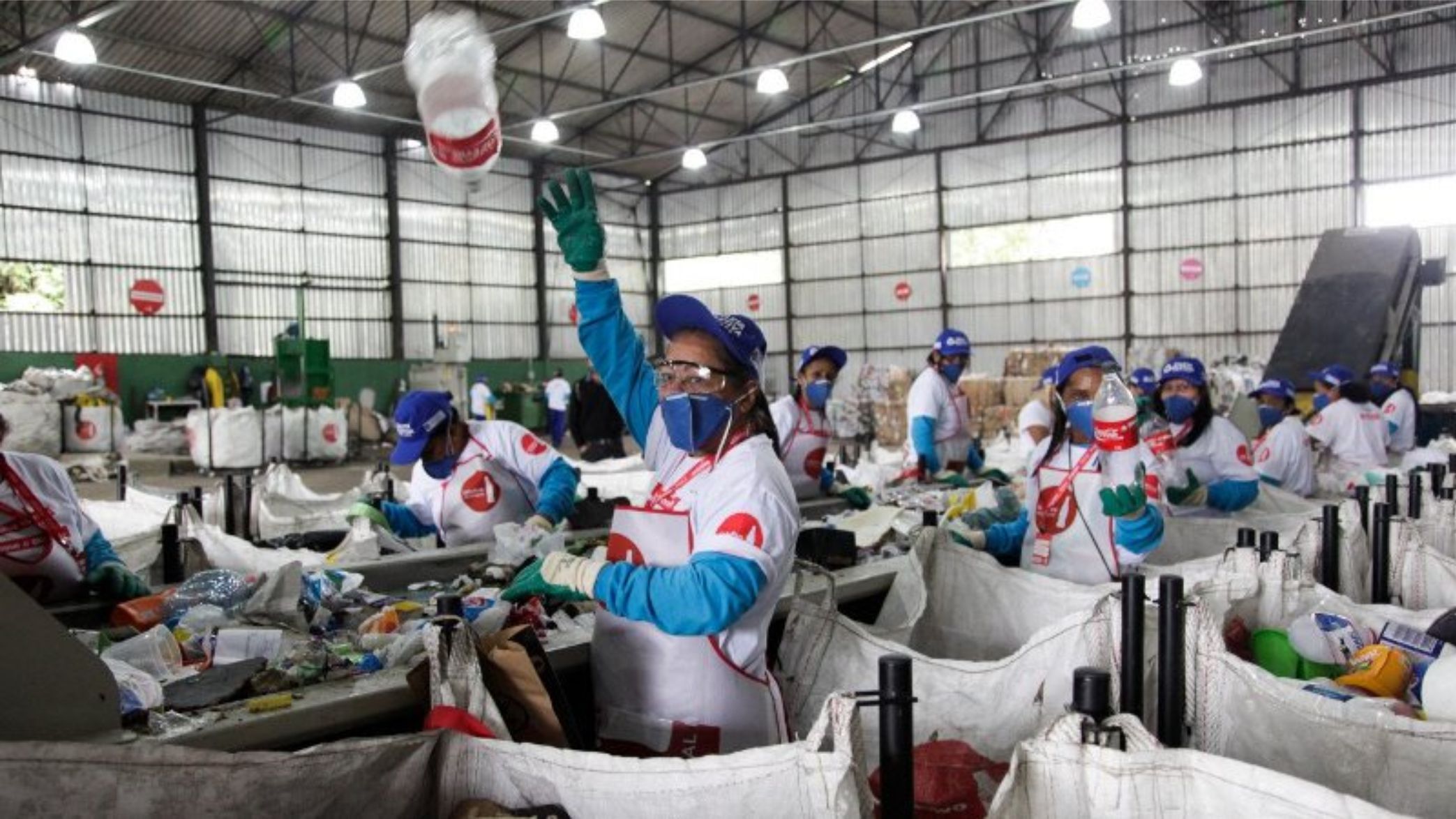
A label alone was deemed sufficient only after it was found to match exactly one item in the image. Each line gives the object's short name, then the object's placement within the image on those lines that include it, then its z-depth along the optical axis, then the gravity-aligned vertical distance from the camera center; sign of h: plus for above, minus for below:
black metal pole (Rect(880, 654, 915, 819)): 1.76 -0.57
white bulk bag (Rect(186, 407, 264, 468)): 14.56 -0.70
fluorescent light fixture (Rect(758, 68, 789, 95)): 13.32 +3.38
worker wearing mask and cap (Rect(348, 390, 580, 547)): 4.59 -0.39
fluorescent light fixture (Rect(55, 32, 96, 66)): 10.05 +2.98
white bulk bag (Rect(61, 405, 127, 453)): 14.12 -0.52
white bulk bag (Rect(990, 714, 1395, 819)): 1.59 -0.60
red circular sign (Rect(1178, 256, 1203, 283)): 19.47 +1.59
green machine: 15.86 +0.17
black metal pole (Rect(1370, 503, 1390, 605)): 3.65 -0.63
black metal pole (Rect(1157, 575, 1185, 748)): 2.18 -0.59
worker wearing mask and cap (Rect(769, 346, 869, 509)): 6.09 -0.32
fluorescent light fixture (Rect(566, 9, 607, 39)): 10.75 +3.30
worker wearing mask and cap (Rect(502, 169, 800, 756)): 2.13 -0.37
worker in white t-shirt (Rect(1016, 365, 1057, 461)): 6.71 -0.32
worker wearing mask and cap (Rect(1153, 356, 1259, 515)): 5.13 -0.42
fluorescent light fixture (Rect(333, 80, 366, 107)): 12.02 +3.01
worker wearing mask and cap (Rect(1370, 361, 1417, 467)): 9.18 -0.35
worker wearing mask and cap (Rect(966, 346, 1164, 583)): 3.68 -0.42
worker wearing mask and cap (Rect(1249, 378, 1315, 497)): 6.52 -0.56
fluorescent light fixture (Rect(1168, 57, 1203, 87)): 14.23 +3.61
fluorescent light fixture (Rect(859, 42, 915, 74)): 21.92 +5.99
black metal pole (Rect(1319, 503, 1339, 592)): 3.64 -0.60
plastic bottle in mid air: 3.61 +0.94
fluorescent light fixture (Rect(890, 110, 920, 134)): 15.92 +3.43
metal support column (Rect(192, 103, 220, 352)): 18.36 +2.68
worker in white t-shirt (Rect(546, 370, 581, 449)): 19.61 -0.49
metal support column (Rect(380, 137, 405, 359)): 21.03 +2.12
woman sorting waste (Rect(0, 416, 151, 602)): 3.53 -0.48
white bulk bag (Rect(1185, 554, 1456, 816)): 1.98 -0.69
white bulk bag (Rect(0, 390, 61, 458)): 13.16 -0.43
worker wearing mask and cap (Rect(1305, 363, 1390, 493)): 8.01 -0.53
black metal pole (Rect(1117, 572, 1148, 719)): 2.19 -0.54
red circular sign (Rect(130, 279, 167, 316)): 16.48 +1.29
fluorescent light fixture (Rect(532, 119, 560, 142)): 14.88 +3.19
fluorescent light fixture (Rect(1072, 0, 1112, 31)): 11.15 +3.42
